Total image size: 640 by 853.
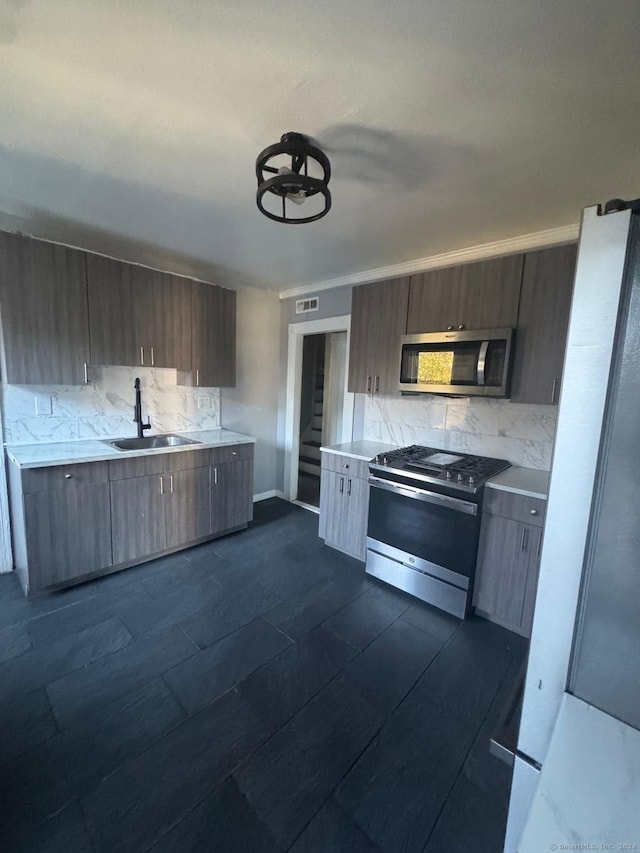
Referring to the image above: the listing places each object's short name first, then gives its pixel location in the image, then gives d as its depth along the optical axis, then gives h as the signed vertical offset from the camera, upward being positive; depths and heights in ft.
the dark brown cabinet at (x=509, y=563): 6.68 -3.41
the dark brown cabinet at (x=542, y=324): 6.72 +1.41
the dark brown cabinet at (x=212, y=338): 10.39 +1.31
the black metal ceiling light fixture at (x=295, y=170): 4.39 +2.94
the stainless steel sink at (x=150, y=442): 9.77 -1.91
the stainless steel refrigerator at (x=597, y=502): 2.27 -0.73
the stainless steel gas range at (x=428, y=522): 7.23 -2.98
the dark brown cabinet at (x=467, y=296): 7.34 +2.15
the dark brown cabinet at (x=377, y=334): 9.12 +1.45
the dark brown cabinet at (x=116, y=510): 7.32 -3.29
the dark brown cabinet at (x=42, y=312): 7.29 +1.34
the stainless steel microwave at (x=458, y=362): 7.32 +0.64
